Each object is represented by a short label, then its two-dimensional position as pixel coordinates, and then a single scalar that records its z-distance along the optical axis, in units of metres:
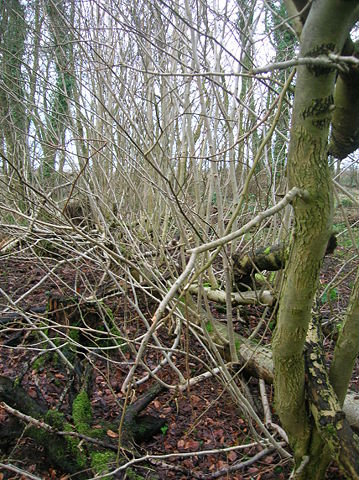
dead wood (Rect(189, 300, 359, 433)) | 2.13
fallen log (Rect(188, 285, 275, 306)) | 3.59
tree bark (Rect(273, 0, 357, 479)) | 1.04
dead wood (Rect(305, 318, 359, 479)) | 1.50
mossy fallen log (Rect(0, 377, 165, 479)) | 2.20
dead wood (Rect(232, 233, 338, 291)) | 2.92
